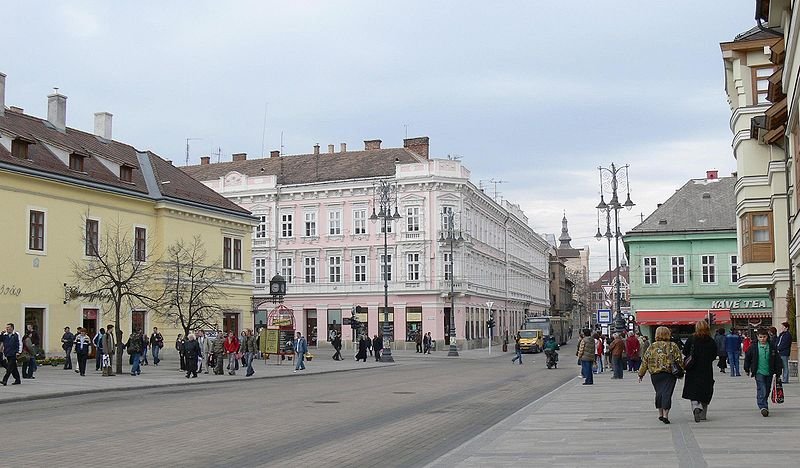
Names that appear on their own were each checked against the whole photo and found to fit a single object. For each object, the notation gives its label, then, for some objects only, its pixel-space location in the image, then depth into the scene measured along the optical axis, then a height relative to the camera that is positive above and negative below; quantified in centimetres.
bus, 7458 -123
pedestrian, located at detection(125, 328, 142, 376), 3278 -129
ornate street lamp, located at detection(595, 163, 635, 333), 3753 +436
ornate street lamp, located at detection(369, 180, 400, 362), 5156 +526
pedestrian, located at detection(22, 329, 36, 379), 2971 -132
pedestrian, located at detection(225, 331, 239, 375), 3538 -140
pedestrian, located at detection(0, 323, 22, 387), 2617 -100
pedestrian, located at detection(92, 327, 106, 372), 3381 -124
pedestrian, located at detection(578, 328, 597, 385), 2805 -135
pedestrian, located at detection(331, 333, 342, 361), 5397 -198
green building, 6397 +252
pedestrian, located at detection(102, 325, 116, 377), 3222 -128
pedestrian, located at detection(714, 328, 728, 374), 3438 -171
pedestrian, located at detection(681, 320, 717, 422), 1541 -101
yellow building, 3909 +481
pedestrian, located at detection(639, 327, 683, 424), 1533 -97
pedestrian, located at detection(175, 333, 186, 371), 3439 -171
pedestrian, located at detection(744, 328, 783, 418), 1645 -106
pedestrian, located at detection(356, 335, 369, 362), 5206 -210
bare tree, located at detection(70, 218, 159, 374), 4181 +244
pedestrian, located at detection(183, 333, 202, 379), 3212 -138
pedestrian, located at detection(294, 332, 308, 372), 4000 -170
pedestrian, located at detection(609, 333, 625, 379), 3153 -160
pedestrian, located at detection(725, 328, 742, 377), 3177 -144
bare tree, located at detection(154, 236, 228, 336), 4012 +153
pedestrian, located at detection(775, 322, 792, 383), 2086 -79
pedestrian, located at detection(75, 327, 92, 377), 3256 -123
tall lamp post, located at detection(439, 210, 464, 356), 6284 +550
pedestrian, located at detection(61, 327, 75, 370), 3540 -103
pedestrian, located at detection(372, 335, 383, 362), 5295 -193
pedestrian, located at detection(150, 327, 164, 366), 4269 -135
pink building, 7475 +613
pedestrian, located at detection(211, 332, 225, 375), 3550 -148
